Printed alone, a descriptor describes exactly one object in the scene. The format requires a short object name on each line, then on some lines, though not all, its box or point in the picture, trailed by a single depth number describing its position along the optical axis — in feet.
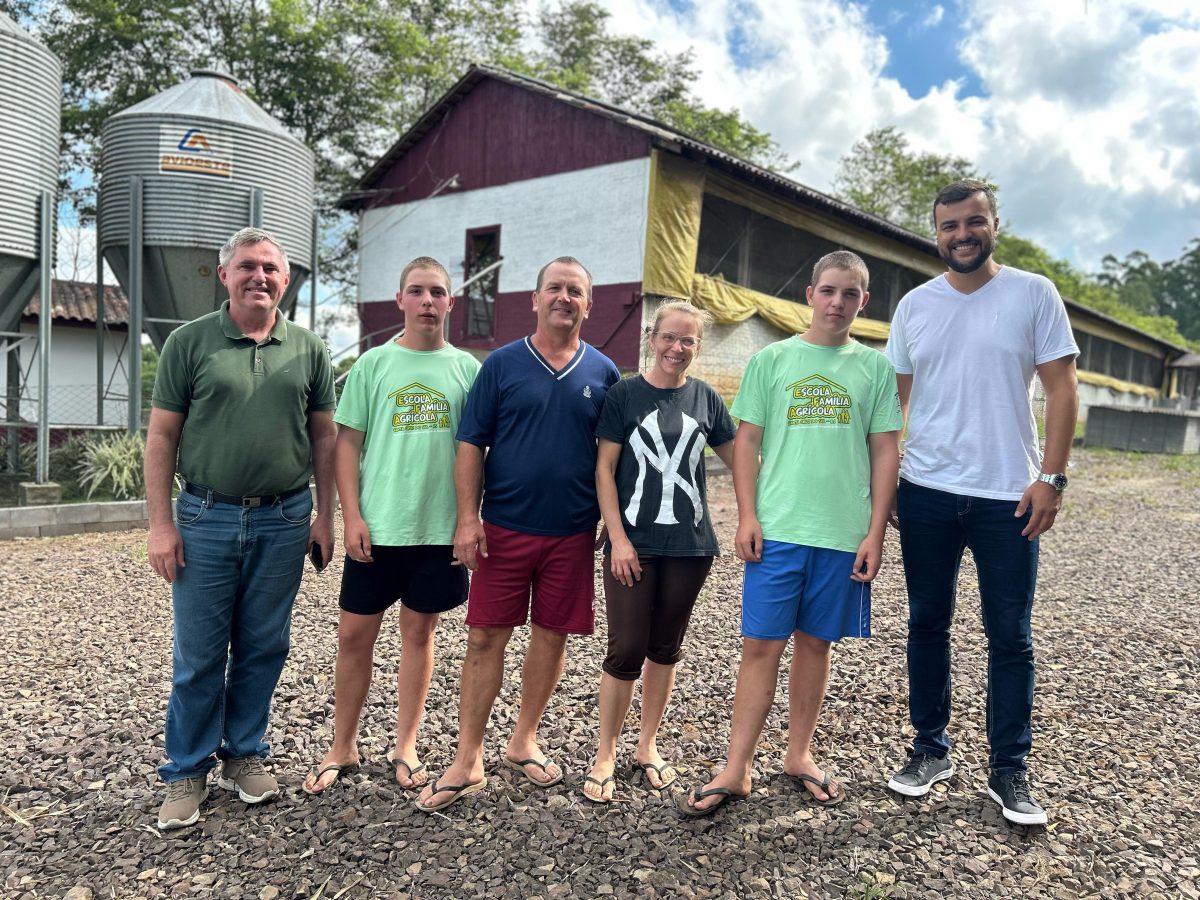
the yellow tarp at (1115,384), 102.83
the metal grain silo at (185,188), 31.81
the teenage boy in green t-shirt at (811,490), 9.63
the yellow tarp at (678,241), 45.78
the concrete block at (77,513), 26.76
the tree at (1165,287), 293.23
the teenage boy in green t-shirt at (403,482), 9.86
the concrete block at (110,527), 27.35
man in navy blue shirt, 9.72
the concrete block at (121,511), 27.61
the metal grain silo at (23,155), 28.81
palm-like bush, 29.81
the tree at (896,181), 123.03
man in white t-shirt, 9.73
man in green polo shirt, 9.35
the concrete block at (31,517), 26.13
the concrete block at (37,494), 28.66
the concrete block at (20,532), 26.00
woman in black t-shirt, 9.77
